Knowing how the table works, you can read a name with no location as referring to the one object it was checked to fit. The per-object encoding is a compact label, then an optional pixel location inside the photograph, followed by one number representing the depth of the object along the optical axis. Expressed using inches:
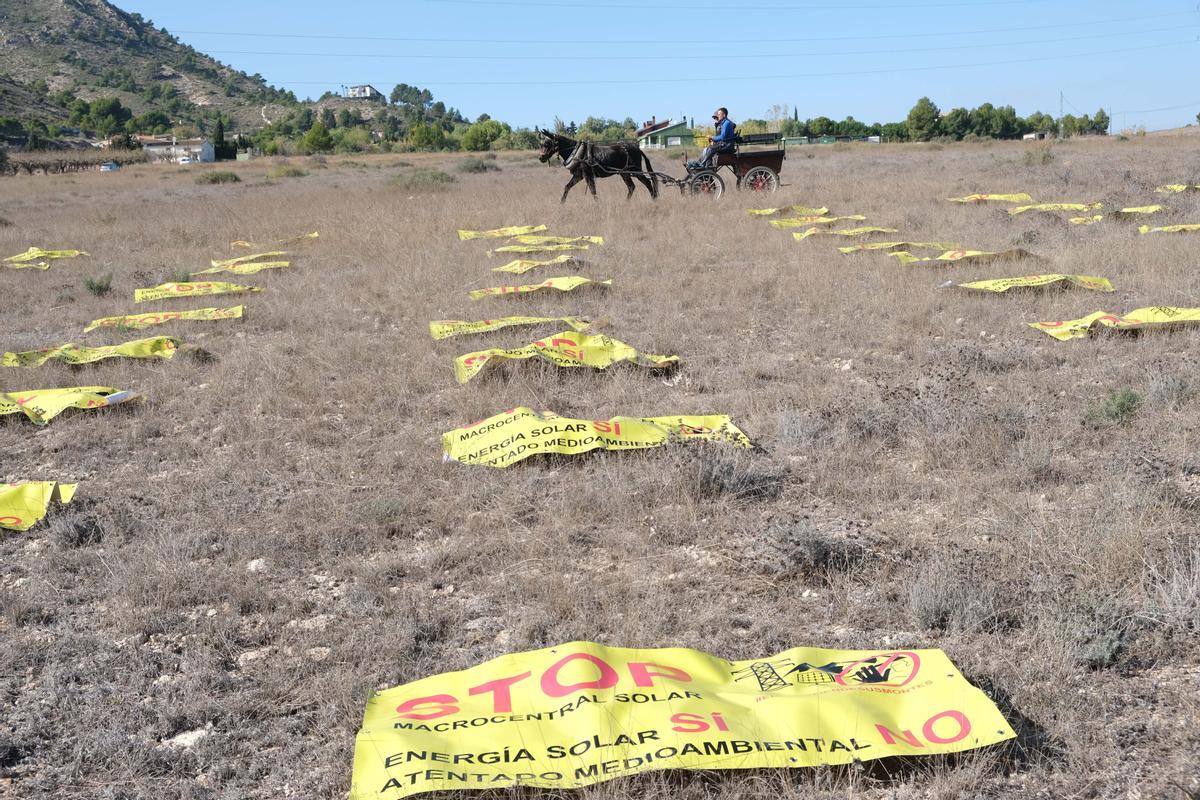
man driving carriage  737.6
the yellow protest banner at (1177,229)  473.7
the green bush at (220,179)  1384.6
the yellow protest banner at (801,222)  585.0
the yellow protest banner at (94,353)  309.4
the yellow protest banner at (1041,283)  351.3
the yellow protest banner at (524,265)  458.9
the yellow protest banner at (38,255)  576.1
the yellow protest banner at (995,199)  671.1
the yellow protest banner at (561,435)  203.3
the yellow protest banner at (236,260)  531.8
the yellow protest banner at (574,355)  273.4
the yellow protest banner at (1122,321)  282.0
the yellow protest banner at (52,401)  250.1
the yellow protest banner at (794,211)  644.7
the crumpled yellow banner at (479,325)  325.7
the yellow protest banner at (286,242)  614.6
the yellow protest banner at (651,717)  102.5
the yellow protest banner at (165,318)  381.1
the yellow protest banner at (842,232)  529.0
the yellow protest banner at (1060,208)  592.9
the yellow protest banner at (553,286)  398.3
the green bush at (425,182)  1026.3
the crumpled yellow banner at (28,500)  181.2
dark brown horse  727.1
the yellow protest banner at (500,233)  599.8
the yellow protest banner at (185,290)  442.0
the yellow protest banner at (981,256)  414.3
